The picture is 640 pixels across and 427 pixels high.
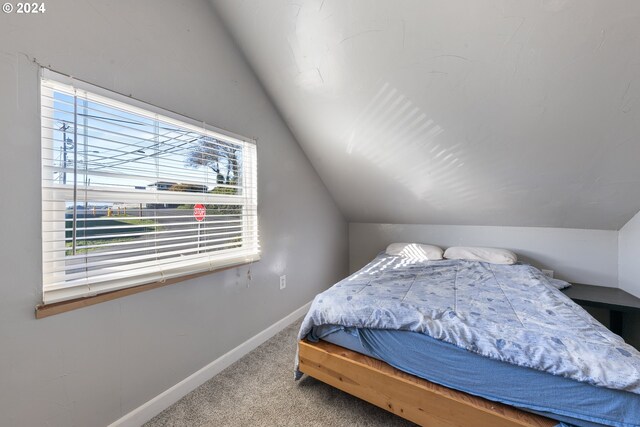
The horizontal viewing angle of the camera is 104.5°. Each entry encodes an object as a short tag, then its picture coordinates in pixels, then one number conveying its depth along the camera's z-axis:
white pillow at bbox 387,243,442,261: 2.67
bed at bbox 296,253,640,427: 0.95
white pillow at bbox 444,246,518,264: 2.35
